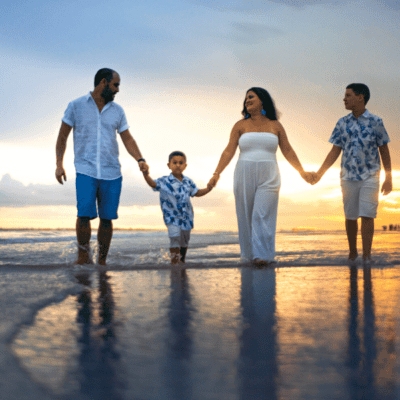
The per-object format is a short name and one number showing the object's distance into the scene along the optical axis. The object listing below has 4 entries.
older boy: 5.59
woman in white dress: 5.11
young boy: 5.57
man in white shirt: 5.00
